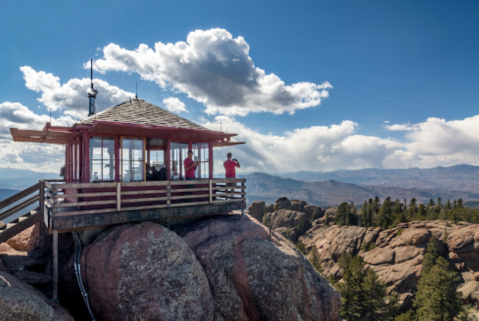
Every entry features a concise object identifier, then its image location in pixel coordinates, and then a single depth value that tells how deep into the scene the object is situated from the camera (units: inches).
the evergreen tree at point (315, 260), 1915.8
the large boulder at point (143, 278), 406.3
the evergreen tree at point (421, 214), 3218.5
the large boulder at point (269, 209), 4963.1
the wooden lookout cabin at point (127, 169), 487.2
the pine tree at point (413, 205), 3885.3
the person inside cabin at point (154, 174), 636.7
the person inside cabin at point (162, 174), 641.0
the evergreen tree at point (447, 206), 4090.1
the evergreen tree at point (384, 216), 3371.1
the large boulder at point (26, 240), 598.9
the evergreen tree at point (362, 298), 1500.1
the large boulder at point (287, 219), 4295.3
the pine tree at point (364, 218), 3834.2
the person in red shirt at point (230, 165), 687.1
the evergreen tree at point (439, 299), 1448.1
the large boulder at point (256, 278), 462.6
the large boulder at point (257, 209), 4645.7
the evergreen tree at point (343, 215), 3879.9
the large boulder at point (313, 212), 4562.0
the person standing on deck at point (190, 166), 641.4
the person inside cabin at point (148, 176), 628.0
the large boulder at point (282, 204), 4832.7
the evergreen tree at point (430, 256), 1859.0
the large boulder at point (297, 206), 4761.3
